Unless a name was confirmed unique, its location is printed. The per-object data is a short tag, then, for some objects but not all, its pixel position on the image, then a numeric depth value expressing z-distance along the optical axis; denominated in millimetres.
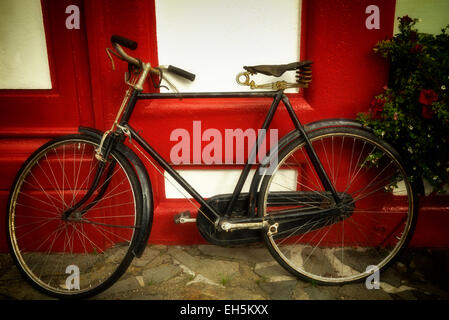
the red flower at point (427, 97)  2074
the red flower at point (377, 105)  2279
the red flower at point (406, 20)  2232
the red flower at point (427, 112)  2123
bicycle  2168
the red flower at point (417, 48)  2146
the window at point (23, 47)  2479
